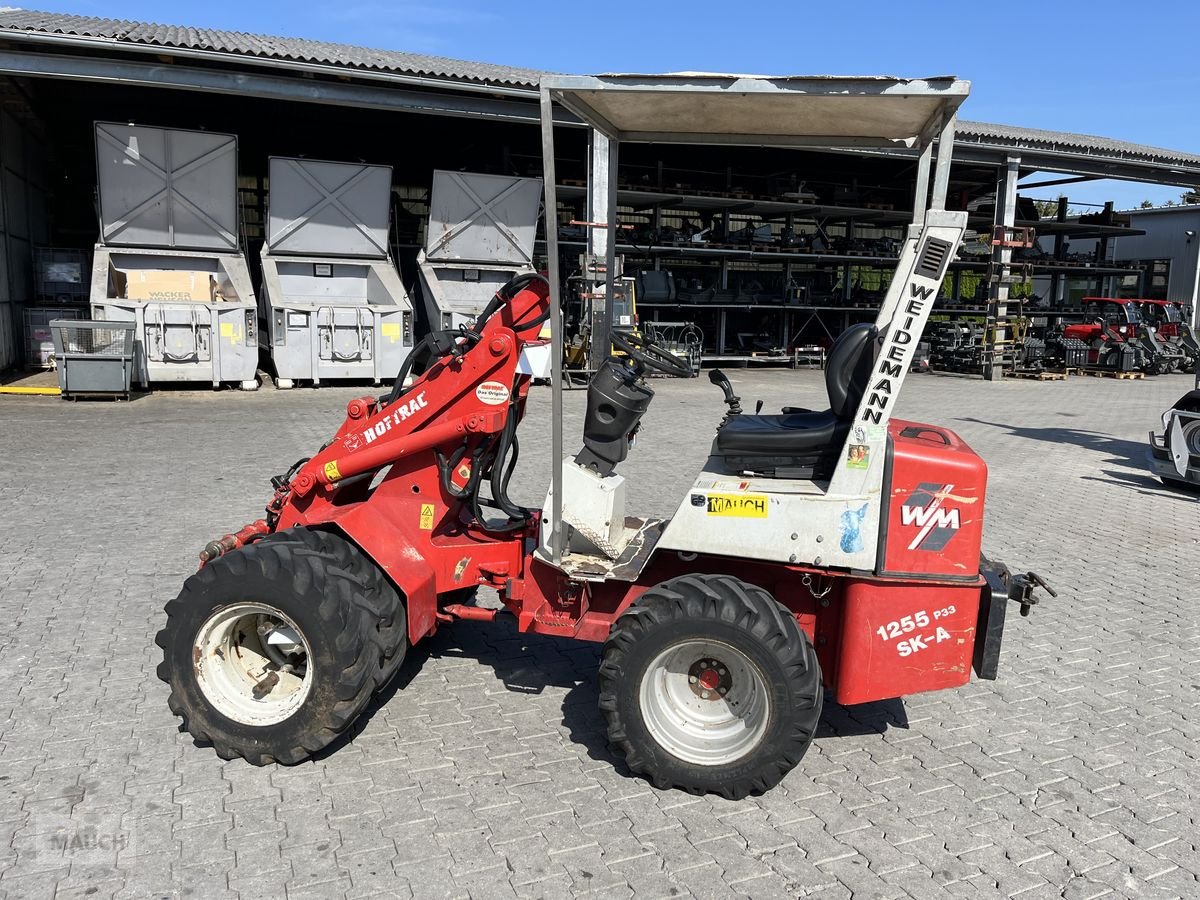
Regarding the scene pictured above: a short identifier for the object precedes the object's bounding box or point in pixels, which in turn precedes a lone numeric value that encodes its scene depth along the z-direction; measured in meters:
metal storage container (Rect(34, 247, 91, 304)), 17.48
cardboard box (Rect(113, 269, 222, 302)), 15.67
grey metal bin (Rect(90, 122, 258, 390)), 14.56
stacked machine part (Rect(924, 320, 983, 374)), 23.62
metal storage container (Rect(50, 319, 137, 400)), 13.20
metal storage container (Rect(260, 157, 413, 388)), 15.54
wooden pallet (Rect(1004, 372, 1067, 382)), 22.80
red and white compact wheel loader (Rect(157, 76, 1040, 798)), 3.24
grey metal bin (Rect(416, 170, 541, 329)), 17.39
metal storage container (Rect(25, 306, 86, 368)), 16.61
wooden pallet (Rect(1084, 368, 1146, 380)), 23.58
